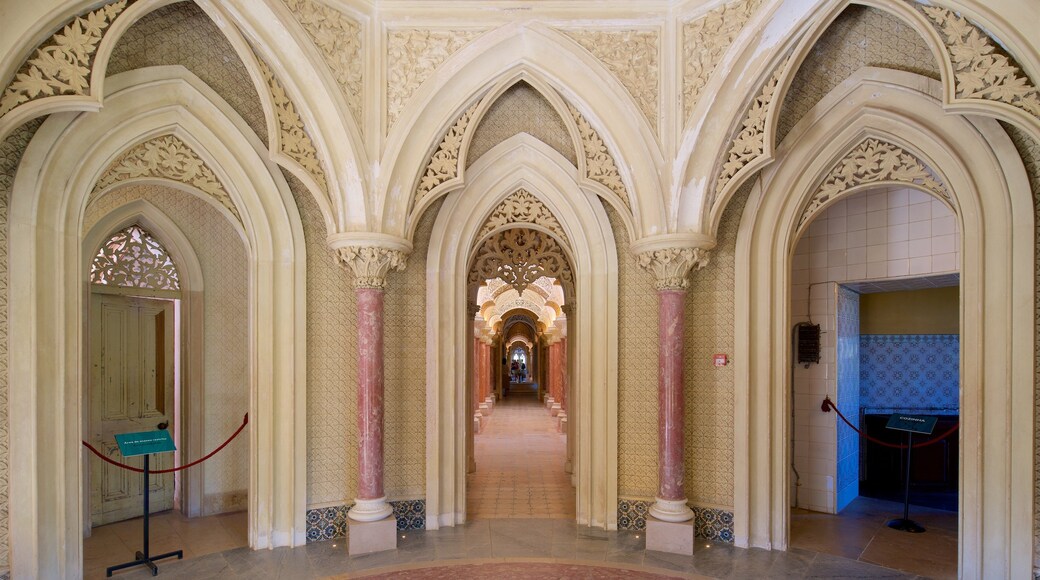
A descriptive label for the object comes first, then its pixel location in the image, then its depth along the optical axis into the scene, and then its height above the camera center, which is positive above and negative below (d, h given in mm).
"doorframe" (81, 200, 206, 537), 7027 -719
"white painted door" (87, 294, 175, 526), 6824 -1097
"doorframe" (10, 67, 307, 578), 4445 -76
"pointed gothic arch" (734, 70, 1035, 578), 4699 -70
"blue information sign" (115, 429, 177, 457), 5285 -1317
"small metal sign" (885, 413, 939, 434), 6457 -1374
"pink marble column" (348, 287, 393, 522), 5871 -1099
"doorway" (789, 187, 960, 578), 6465 -988
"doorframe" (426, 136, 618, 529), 6465 -268
